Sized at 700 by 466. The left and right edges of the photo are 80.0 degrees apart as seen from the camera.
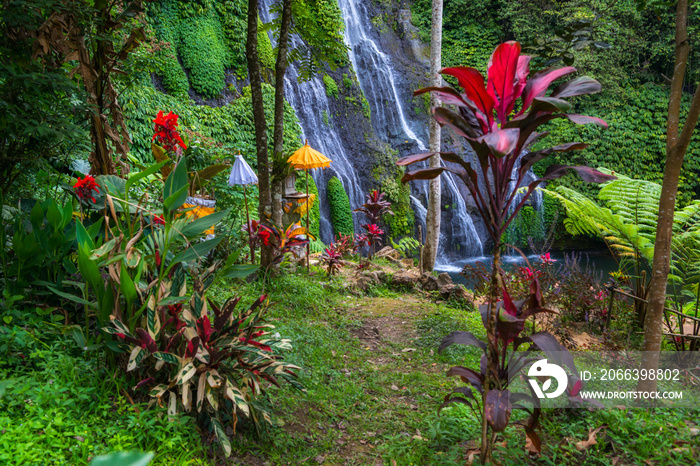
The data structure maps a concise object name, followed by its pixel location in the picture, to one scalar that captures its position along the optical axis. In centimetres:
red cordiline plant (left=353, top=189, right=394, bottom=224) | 796
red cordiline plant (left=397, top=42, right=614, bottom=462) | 175
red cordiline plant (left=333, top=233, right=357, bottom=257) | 761
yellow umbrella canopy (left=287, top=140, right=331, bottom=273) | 621
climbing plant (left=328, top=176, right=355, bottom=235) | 1098
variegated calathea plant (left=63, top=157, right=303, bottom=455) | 207
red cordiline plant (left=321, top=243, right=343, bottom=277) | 630
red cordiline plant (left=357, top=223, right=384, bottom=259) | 791
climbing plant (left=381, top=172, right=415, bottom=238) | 1223
